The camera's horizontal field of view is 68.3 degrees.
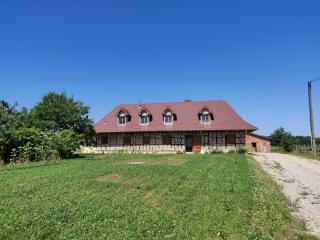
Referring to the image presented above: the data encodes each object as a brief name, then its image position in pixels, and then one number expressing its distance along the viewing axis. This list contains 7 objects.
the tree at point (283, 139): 39.35
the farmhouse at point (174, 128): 27.04
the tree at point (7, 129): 15.87
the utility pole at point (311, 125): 23.31
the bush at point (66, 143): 18.61
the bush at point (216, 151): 26.50
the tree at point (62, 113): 23.24
